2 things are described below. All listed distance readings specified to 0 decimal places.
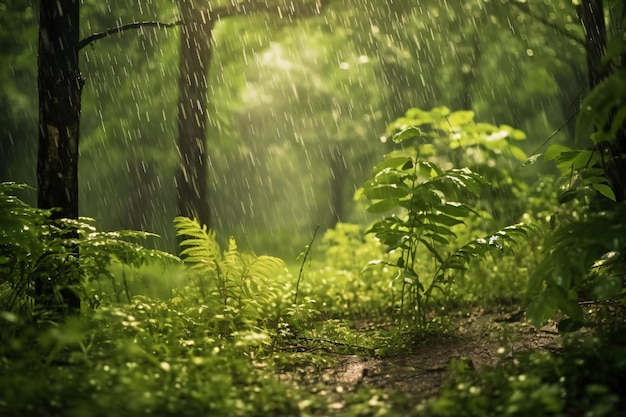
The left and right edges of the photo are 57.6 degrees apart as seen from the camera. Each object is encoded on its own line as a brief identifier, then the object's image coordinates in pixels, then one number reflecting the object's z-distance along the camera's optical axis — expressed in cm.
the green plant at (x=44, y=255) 476
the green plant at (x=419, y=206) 570
